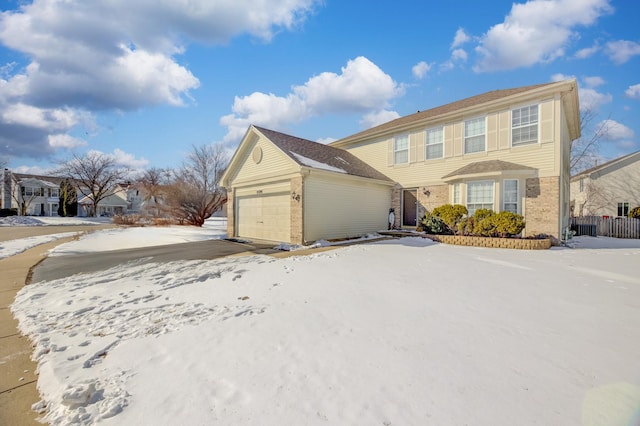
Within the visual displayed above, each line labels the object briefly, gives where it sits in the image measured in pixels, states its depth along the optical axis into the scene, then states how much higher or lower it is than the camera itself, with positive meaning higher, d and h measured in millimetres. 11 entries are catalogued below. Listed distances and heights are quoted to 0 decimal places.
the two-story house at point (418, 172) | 10836 +1753
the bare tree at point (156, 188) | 27373 +2433
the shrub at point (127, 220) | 25714 -953
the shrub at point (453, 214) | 11305 -131
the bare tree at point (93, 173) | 34906 +4741
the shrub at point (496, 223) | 10000 -468
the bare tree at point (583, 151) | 23844 +5374
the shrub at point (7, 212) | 32041 -291
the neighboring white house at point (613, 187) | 22734 +2064
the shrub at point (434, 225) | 11570 -607
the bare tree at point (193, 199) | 24500 +1023
